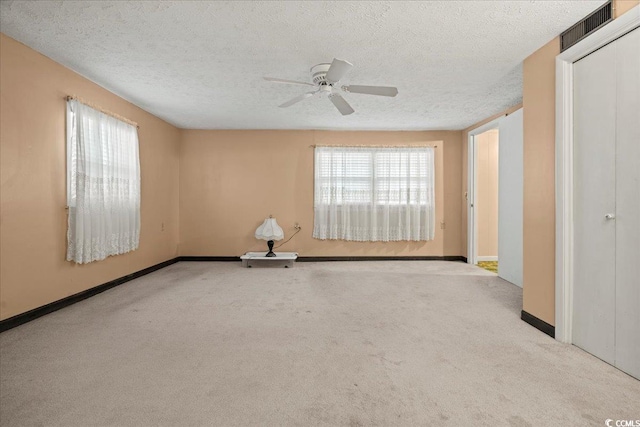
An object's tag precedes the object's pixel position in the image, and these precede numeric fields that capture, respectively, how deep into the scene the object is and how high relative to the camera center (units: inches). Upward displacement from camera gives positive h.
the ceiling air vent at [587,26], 81.3 +50.7
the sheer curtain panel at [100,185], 127.4 +13.2
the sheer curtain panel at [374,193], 227.0 +15.6
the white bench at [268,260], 206.4 -29.1
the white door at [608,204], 74.5 +3.0
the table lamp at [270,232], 211.5 -11.1
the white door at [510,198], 158.6 +9.0
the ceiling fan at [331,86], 100.0 +44.3
